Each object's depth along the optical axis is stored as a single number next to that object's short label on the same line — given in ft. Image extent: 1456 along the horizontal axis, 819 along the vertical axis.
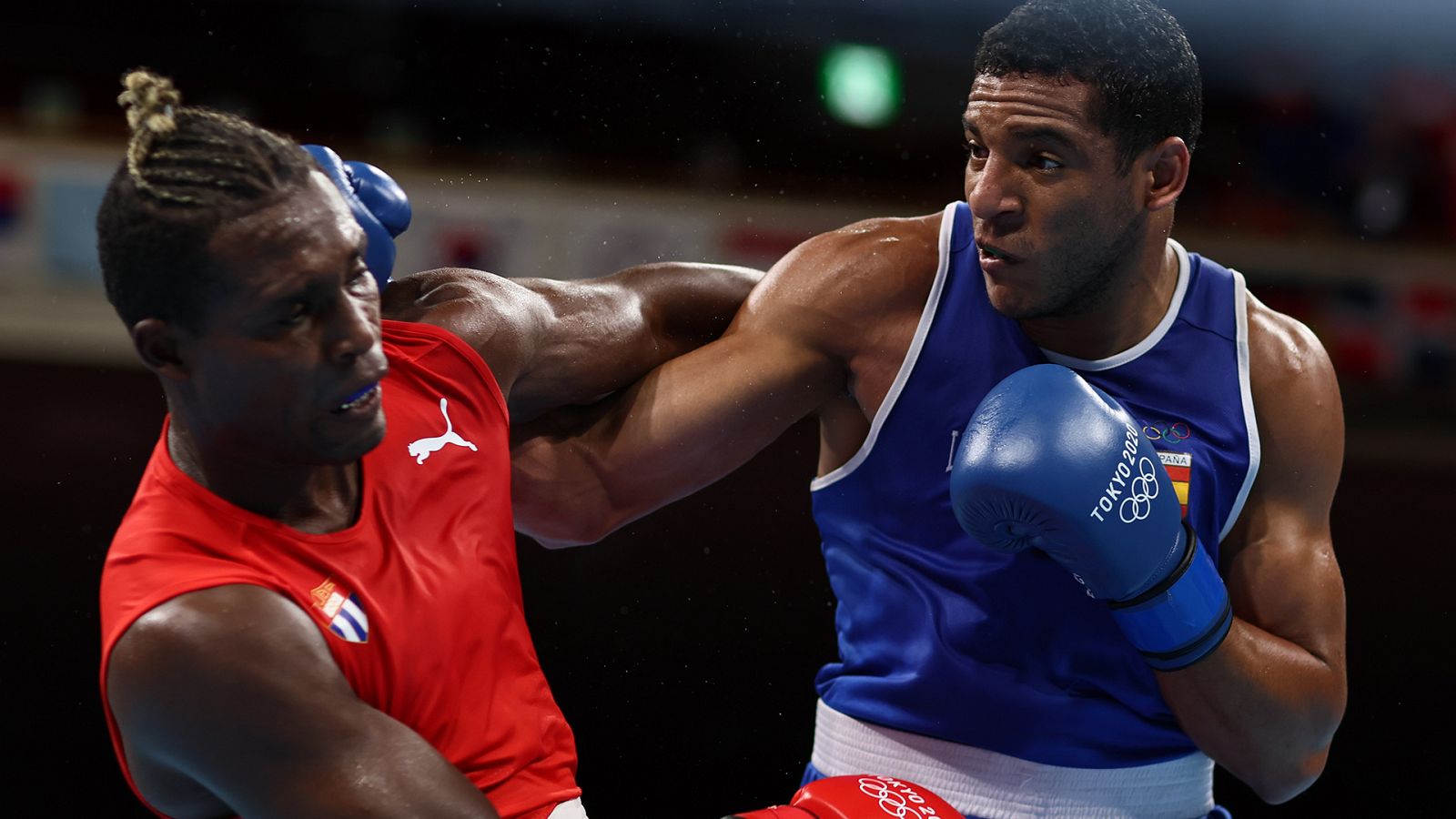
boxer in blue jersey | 10.67
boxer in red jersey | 9.71
